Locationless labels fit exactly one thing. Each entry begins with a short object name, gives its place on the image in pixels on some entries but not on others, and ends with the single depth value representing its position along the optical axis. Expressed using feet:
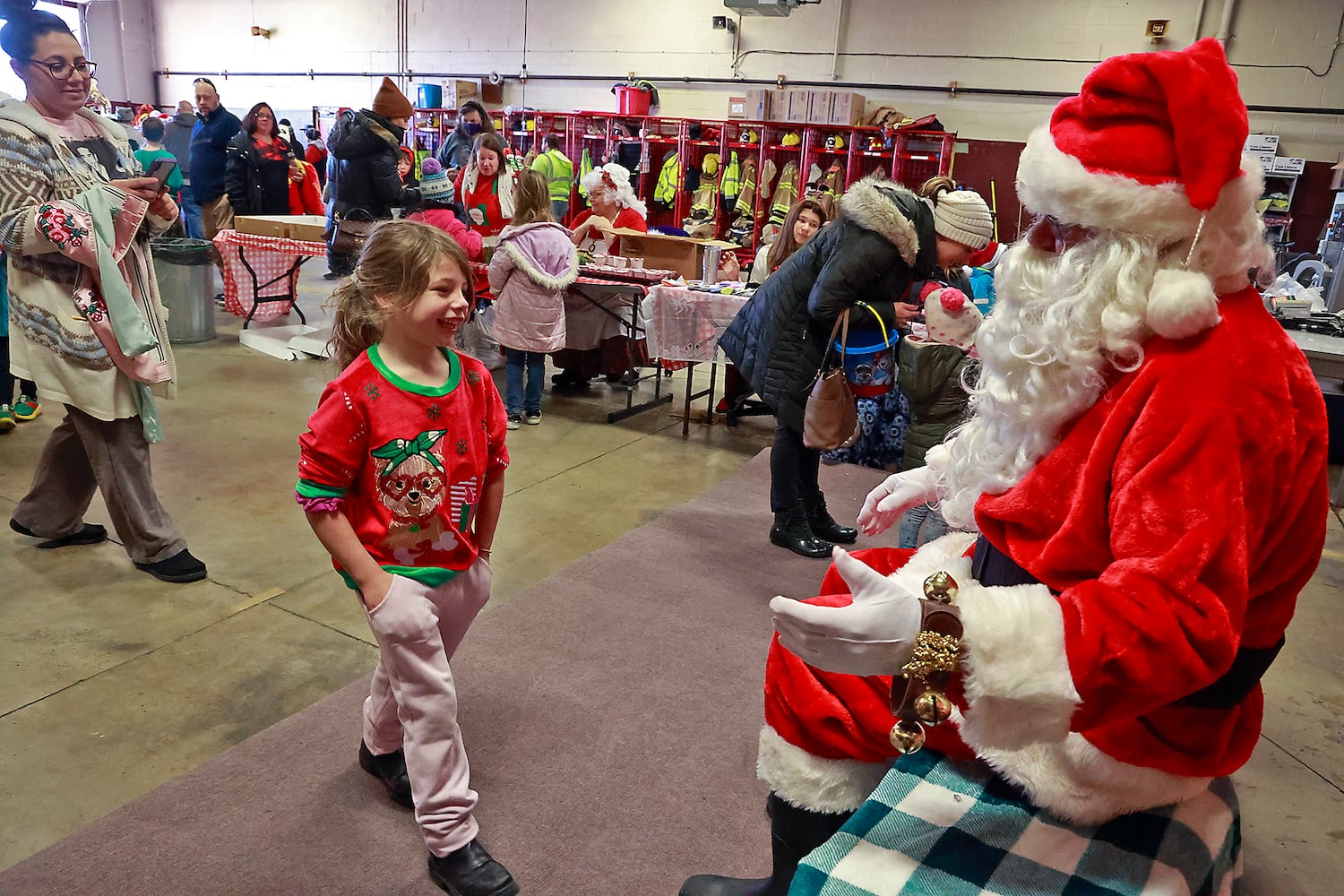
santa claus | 3.20
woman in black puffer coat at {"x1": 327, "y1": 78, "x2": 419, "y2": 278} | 18.13
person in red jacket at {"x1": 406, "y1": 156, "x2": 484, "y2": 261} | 17.40
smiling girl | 5.47
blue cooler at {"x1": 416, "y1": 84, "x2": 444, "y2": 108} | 41.39
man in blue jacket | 26.18
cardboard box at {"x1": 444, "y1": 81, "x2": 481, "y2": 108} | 39.93
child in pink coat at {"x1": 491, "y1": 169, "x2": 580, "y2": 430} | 16.66
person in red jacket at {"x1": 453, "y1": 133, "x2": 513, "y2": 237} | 22.39
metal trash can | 21.17
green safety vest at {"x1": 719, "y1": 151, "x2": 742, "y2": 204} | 36.19
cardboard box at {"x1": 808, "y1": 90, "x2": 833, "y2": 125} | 34.01
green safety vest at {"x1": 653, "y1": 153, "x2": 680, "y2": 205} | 37.55
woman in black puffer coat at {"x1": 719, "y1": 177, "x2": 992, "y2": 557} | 10.50
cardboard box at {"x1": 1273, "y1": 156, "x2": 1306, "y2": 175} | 27.64
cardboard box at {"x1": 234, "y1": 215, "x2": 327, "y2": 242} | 23.52
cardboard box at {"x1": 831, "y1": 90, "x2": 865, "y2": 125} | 33.65
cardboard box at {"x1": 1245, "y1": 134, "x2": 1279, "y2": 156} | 28.37
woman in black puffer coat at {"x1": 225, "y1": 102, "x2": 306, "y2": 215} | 26.27
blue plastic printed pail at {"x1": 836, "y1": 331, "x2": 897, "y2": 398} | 11.17
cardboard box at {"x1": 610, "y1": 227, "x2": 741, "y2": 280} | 19.47
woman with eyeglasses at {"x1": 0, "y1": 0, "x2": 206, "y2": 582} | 8.57
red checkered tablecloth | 23.21
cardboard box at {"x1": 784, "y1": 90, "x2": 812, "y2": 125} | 34.53
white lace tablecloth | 16.88
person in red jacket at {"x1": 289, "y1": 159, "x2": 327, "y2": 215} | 29.30
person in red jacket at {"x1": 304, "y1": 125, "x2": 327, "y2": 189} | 38.34
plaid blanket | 3.43
